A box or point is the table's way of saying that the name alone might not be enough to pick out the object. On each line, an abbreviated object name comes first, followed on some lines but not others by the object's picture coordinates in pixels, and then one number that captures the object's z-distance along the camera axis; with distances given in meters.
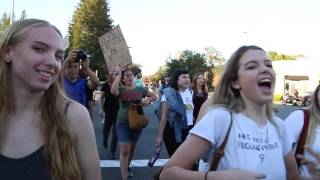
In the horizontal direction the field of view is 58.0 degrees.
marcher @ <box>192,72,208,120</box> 5.10
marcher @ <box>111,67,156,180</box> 4.45
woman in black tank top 1.34
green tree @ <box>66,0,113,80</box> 46.50
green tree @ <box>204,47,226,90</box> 59.29
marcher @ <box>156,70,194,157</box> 4.49
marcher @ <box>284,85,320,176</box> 2.00
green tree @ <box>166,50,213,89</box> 43.66
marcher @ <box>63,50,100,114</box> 3.83
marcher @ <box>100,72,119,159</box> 6.59
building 41.45
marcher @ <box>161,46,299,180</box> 1.53
